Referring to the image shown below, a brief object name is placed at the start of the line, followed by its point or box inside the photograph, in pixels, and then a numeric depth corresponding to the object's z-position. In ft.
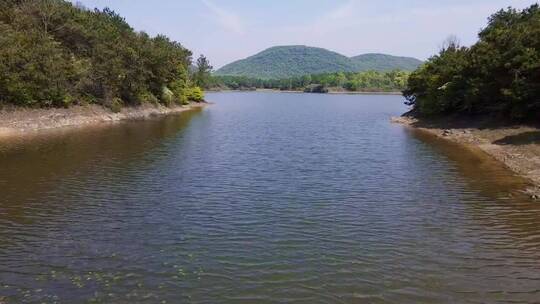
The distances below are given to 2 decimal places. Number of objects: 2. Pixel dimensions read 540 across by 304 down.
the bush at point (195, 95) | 370.12
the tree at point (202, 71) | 492.54
